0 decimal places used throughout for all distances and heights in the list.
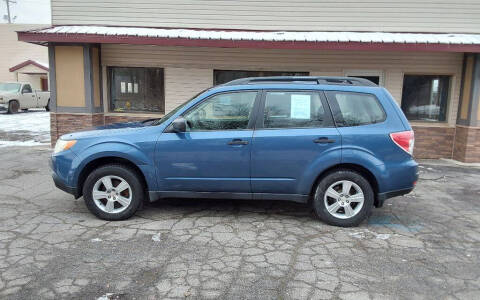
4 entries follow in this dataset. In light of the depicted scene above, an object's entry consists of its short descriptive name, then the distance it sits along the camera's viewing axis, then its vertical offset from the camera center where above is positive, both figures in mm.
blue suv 4508 -659
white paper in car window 4641 -75
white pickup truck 19594 -211
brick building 9195 +1082
